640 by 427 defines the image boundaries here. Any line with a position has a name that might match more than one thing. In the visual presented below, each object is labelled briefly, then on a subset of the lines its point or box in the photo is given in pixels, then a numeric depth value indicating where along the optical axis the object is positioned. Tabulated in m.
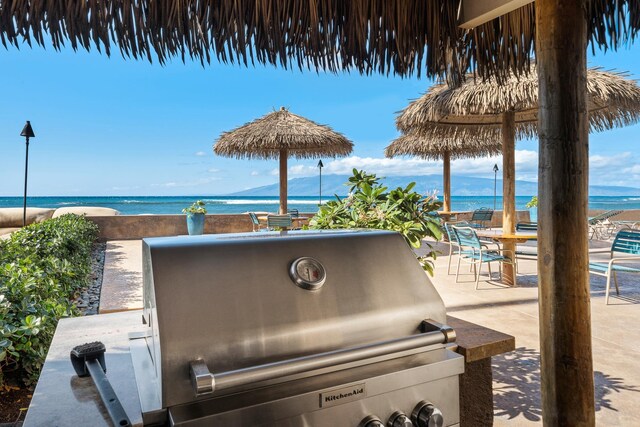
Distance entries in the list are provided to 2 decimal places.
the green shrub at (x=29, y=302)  1.63
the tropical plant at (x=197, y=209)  9.21
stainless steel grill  0.68
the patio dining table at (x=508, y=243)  4.85
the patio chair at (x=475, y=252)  4.82
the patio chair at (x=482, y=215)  11.17
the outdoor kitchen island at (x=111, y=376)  0.74
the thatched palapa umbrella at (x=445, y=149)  10.58
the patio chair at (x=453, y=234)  5.59
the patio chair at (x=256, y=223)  8.88
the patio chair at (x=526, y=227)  6.32
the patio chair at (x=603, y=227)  9.79
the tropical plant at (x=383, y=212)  1.98
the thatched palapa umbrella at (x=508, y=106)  4.73
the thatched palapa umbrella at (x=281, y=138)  8.95
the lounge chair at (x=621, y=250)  4.14
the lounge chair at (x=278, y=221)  8.06
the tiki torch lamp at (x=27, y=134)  7.57
